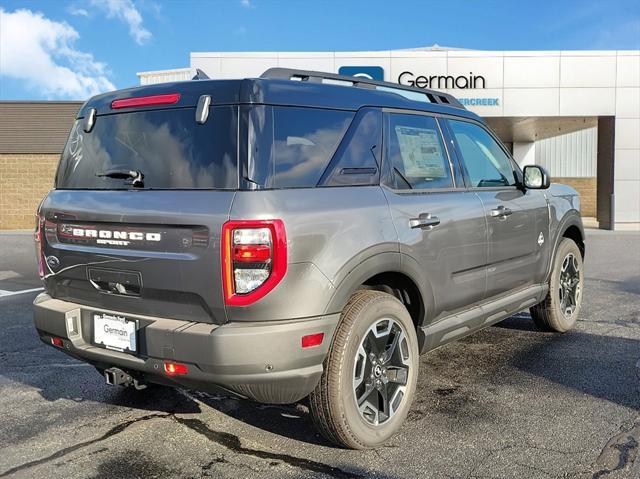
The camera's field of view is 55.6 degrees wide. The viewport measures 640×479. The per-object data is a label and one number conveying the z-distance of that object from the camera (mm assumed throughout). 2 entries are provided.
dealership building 17703
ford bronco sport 2758
